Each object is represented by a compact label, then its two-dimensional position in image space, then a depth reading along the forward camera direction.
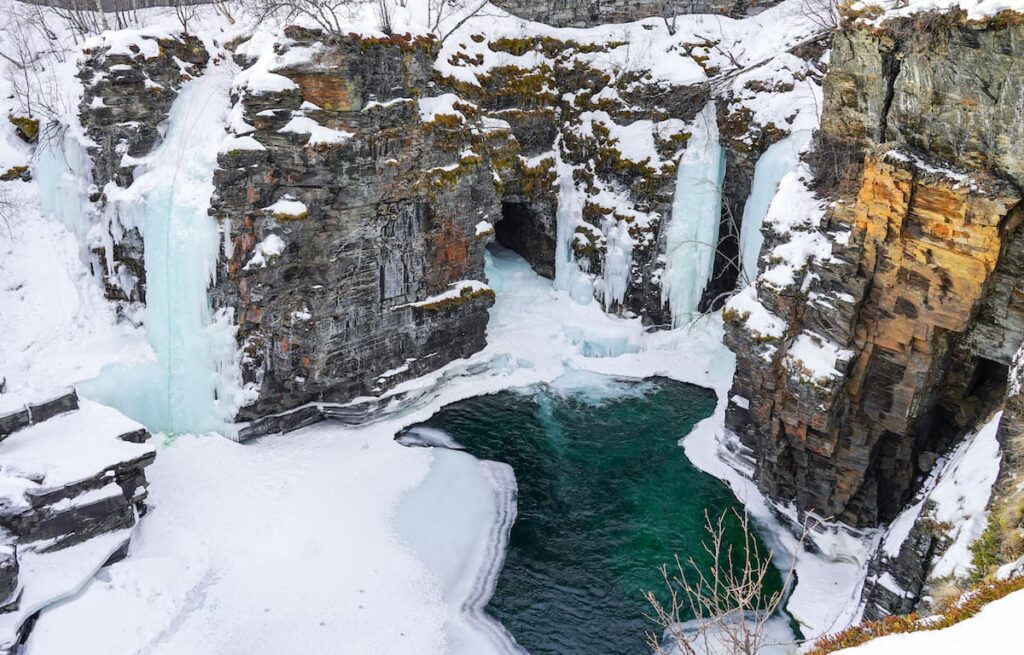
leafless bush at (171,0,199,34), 26.45
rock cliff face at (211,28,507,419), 19.00
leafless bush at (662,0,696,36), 27.78
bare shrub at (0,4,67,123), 22.98
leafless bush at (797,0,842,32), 20.75
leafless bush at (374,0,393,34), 20.06
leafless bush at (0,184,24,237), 21.23
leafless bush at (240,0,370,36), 18.83
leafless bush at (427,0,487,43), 26.14
